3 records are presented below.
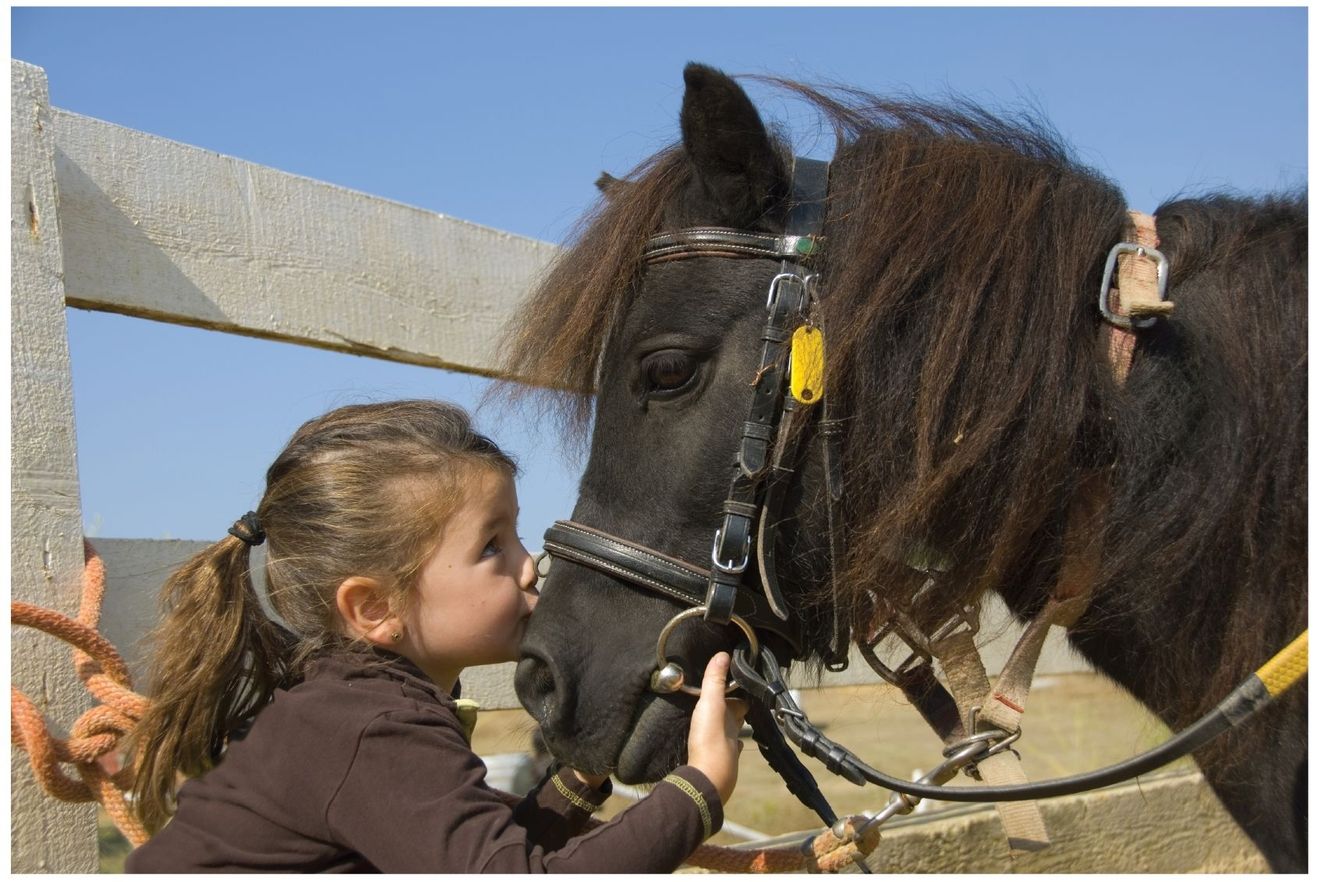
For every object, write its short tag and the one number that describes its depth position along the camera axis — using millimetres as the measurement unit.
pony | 1695
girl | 1465
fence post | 1794
